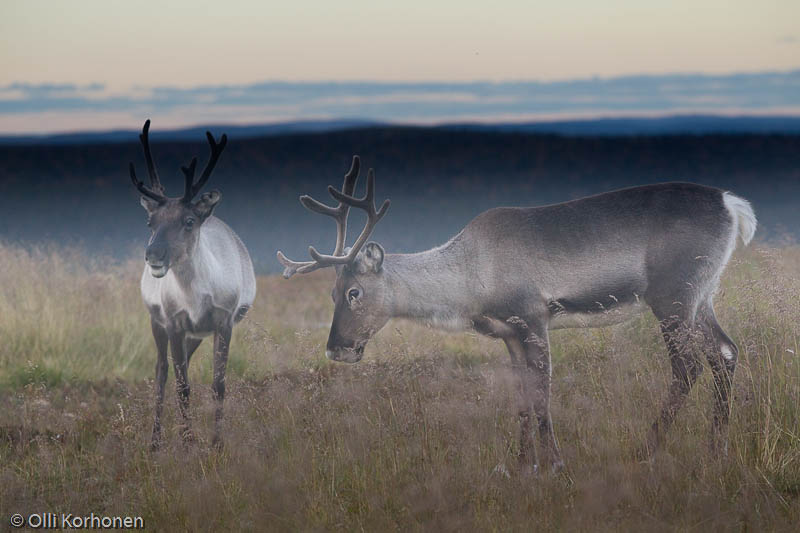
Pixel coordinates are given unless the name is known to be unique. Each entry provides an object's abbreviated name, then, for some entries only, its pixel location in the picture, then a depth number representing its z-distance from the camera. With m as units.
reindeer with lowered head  14.04
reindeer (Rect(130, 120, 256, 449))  14.56
